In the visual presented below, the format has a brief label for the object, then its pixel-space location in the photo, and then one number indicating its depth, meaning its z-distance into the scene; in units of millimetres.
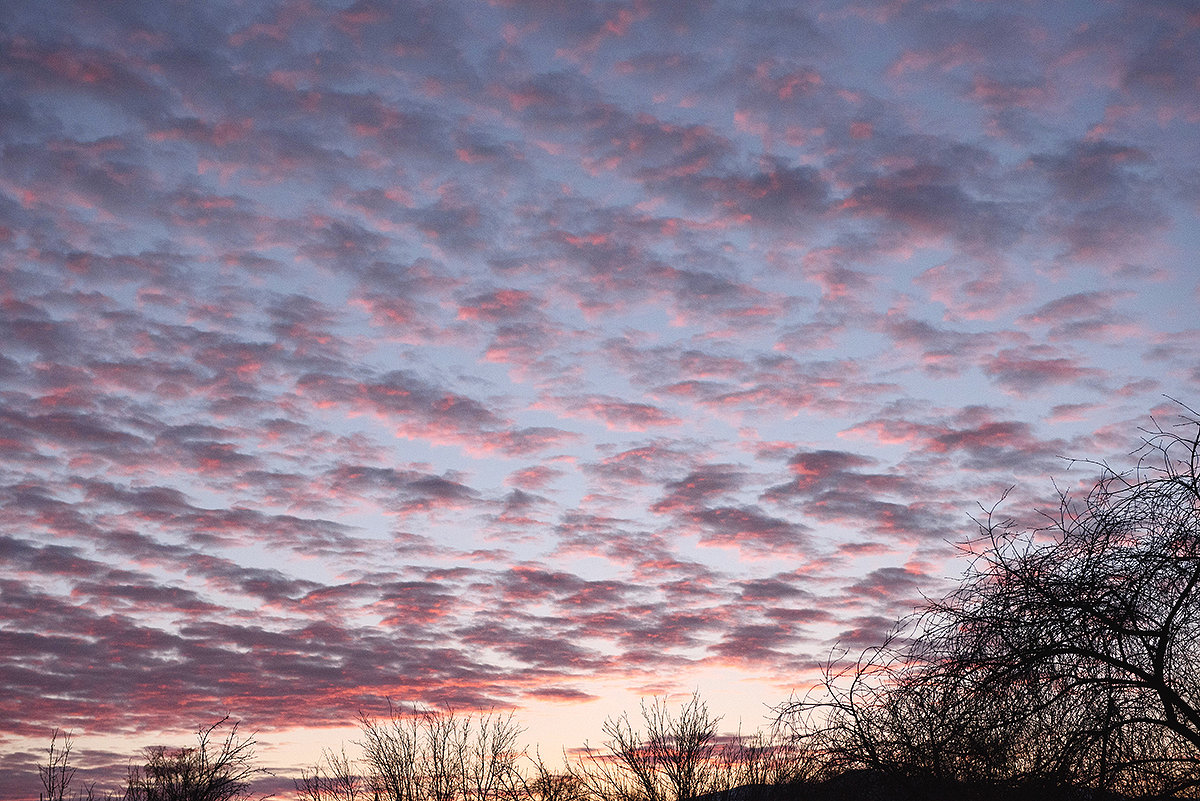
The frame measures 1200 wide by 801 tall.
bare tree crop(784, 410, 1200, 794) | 9688
